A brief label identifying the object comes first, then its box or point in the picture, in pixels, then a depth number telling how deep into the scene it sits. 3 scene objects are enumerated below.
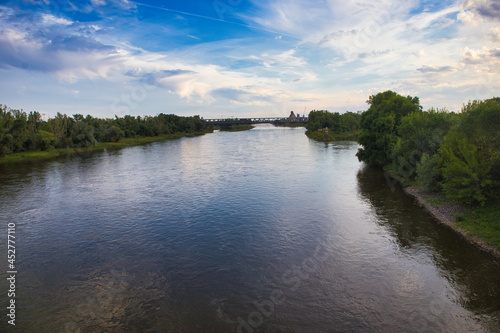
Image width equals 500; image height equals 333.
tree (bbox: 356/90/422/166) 47.28
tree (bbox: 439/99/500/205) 23.44
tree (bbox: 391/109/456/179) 34.94
